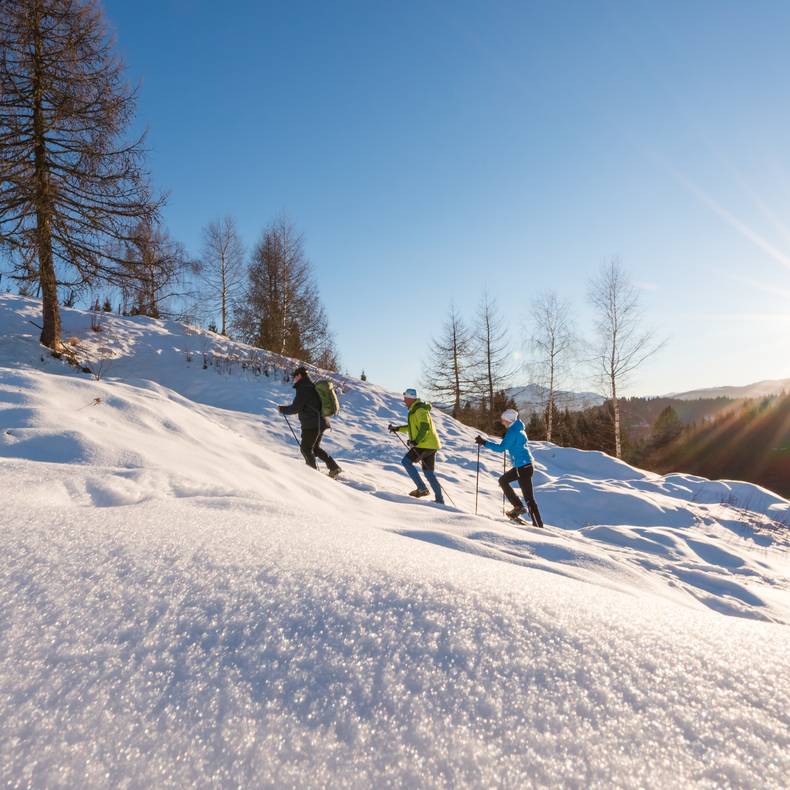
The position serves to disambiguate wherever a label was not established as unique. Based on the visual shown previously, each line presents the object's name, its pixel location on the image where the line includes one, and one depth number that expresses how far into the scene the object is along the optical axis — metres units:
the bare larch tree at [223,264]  24.08
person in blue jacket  5.49
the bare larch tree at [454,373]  23.92
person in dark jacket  6.55
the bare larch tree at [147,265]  9.80
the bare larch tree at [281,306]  20.89
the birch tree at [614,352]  16.91
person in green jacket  6.28
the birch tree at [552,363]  20.50
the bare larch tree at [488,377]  23.72
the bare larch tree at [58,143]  8.59
